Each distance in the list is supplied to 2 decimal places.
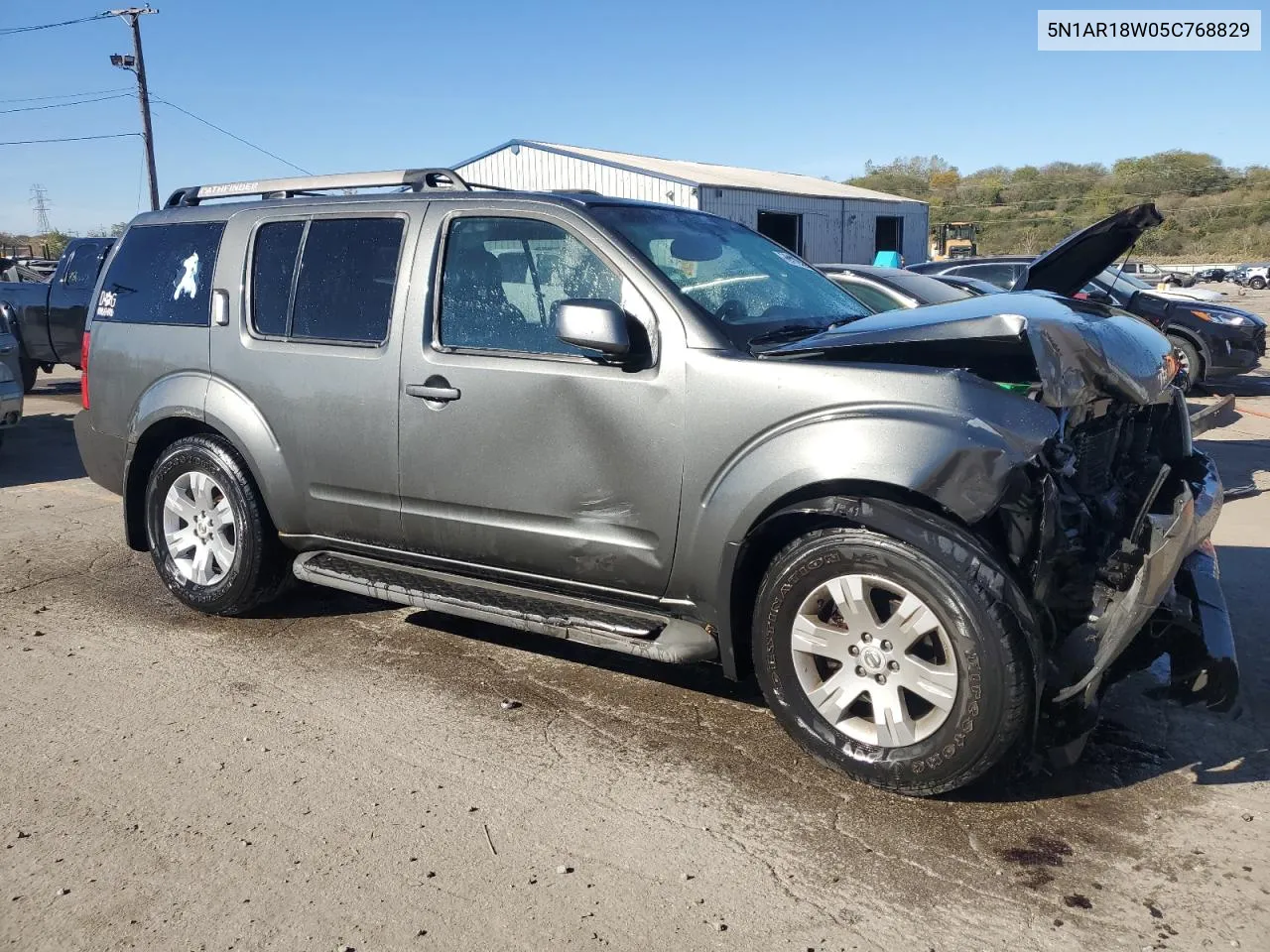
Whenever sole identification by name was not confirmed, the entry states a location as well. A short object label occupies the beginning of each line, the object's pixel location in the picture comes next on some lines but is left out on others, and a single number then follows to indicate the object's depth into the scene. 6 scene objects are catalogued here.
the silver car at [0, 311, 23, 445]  8.79
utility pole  31.69
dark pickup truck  12.91
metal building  24.48
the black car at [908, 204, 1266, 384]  12.70
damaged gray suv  3.13
